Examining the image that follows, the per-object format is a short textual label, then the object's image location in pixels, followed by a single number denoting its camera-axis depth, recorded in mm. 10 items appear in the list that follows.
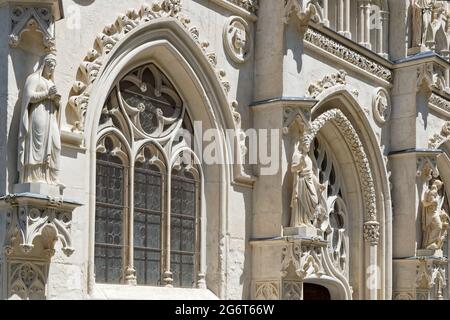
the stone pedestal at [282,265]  12086
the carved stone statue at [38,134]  8641
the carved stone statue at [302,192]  12328
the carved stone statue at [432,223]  15789
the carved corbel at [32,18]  8766
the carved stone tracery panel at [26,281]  8523
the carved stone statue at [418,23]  16484
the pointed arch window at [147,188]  10570
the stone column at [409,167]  15672
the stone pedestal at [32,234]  8430
